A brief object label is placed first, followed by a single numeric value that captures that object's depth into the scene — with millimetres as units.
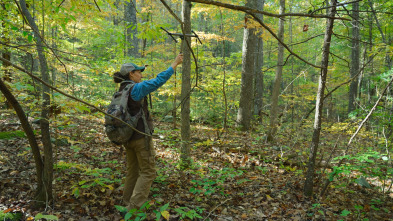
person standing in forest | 2859
